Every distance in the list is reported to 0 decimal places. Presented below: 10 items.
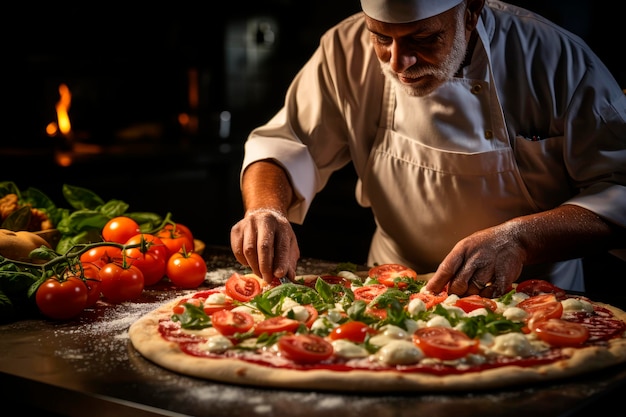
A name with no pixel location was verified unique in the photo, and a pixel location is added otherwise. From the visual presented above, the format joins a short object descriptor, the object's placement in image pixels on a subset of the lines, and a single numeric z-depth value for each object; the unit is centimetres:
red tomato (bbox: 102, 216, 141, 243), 235
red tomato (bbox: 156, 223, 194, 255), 240
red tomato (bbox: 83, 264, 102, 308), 199
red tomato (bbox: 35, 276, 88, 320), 189
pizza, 149
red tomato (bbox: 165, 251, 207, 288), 225
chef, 212
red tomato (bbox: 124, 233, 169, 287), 222
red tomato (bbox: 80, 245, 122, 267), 221
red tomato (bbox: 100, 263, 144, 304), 206
